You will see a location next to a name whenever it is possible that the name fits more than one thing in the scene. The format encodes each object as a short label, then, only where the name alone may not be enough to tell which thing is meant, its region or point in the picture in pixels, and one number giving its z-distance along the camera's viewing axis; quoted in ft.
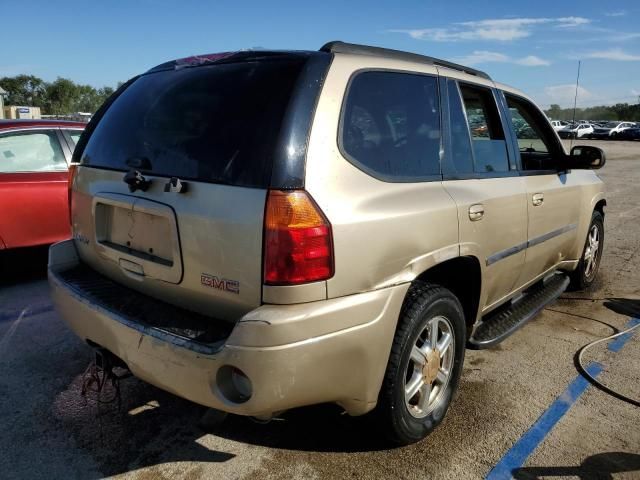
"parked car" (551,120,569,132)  144.73
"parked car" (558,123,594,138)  153.62
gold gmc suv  6.70
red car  17.04
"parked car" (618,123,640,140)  148.97
